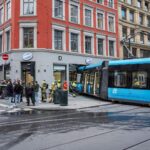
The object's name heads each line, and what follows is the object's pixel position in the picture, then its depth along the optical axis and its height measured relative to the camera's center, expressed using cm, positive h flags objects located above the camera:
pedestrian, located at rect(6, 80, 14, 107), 2466 -47
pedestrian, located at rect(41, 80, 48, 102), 2702 -56
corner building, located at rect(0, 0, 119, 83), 3731 +562
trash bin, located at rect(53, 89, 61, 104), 2506 -85
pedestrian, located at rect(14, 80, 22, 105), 2369 -45
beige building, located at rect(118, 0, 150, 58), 5234 +967
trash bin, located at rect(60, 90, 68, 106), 2399 -95
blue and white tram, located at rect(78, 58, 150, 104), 2250 +30
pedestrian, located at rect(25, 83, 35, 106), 2399 -52
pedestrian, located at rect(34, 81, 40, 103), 2450 -54
